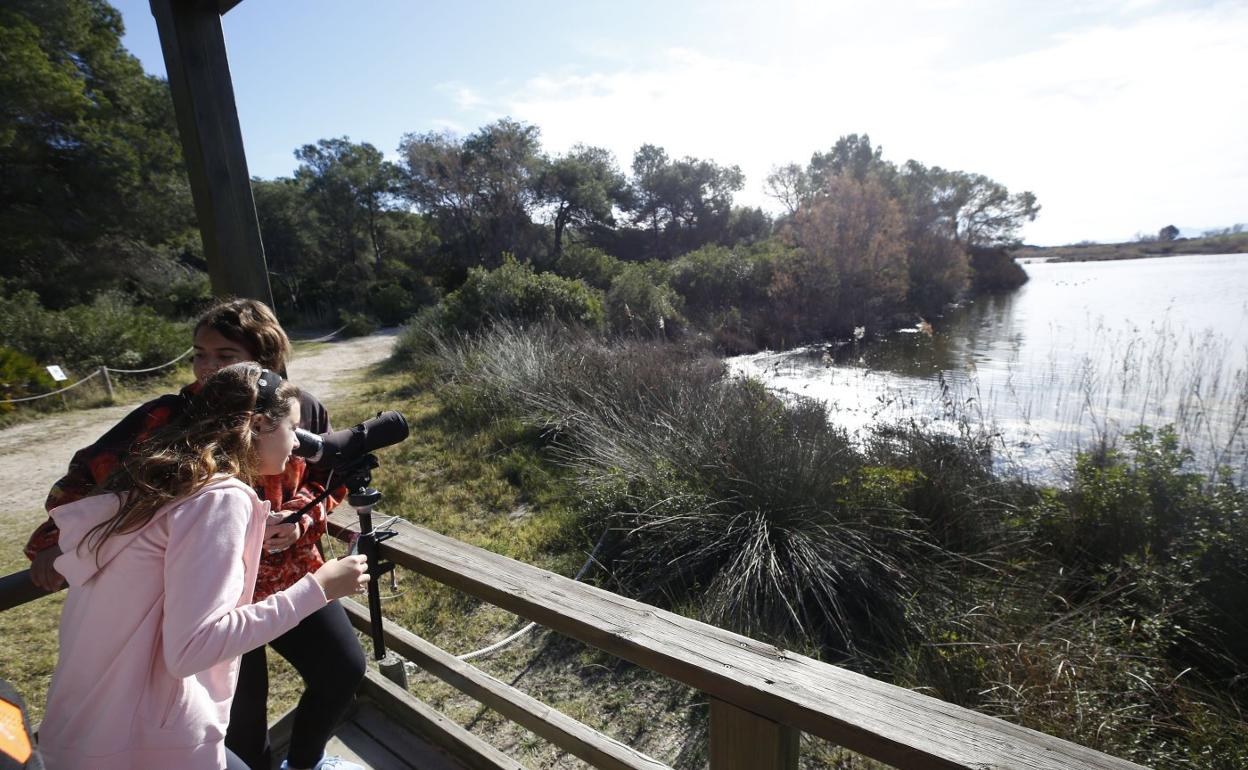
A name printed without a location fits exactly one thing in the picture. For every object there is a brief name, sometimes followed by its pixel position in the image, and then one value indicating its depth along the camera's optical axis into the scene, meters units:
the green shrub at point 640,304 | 12.31
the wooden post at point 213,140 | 1.85
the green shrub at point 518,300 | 10.95
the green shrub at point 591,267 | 19.33
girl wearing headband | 1.53
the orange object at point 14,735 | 0.80
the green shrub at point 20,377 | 8.23
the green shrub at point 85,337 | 9.44
